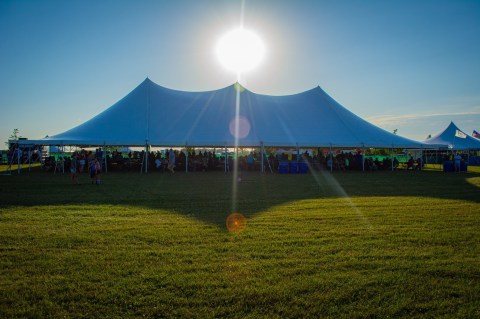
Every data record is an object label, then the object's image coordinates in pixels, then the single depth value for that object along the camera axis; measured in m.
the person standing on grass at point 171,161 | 18.77
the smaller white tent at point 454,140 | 33.09
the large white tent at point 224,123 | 18.22
